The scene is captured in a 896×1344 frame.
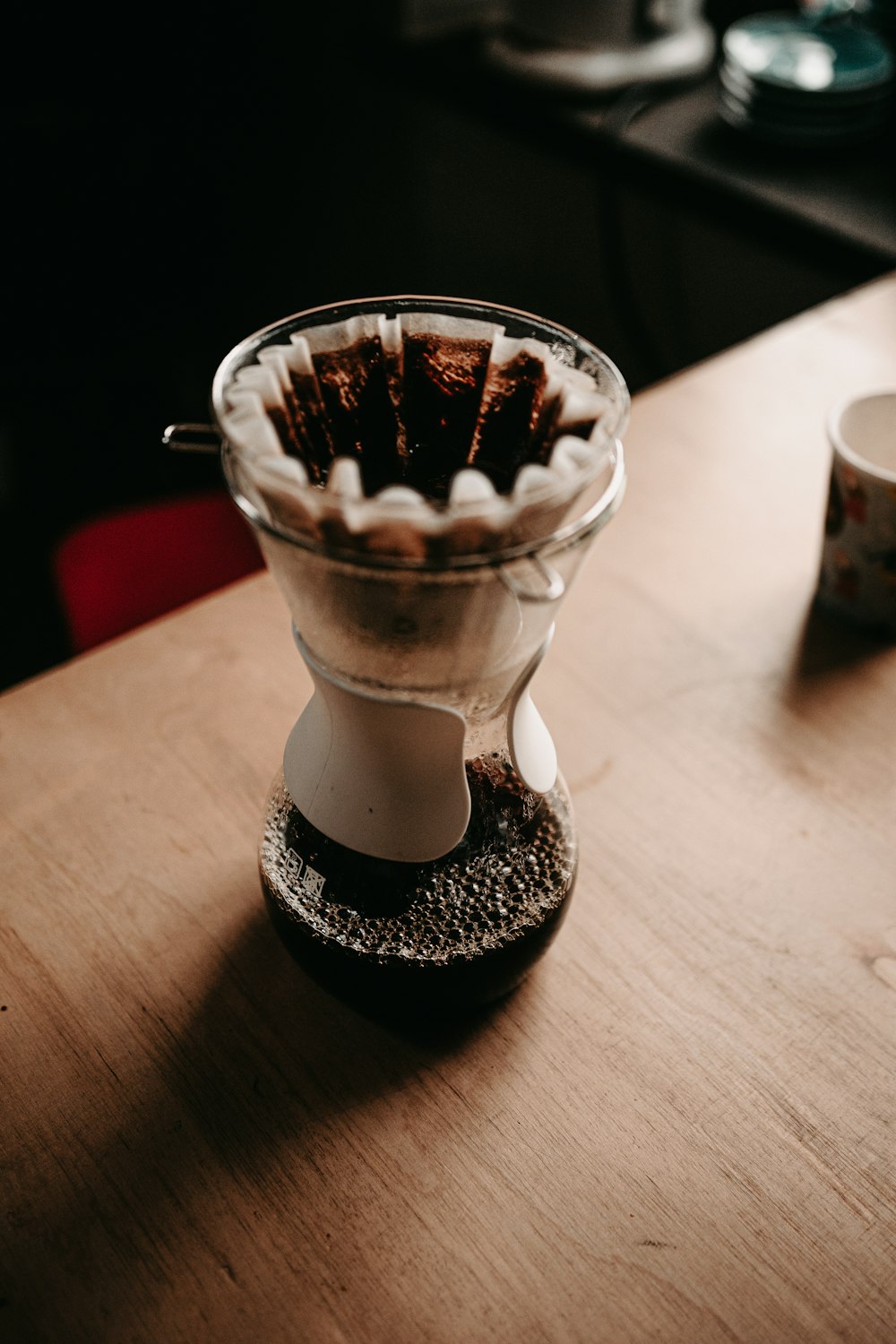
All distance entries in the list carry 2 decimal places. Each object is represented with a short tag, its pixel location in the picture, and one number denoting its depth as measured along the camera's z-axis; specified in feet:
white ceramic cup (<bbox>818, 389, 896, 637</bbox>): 2.17
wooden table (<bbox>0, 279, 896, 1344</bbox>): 1.39
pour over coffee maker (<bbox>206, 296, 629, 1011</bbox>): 1.17
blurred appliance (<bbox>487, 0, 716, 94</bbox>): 5.25
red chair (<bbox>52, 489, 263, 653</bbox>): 3.34
